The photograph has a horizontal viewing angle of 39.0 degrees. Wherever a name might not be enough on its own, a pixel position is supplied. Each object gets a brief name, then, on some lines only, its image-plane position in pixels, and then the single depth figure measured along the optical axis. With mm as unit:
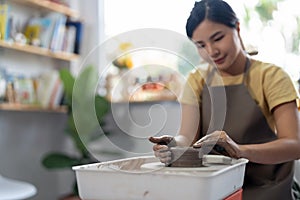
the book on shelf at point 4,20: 2289
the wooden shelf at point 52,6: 2547
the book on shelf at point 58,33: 2619
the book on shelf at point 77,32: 2828
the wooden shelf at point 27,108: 2326
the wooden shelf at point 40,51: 2338
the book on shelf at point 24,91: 2443
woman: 1044
